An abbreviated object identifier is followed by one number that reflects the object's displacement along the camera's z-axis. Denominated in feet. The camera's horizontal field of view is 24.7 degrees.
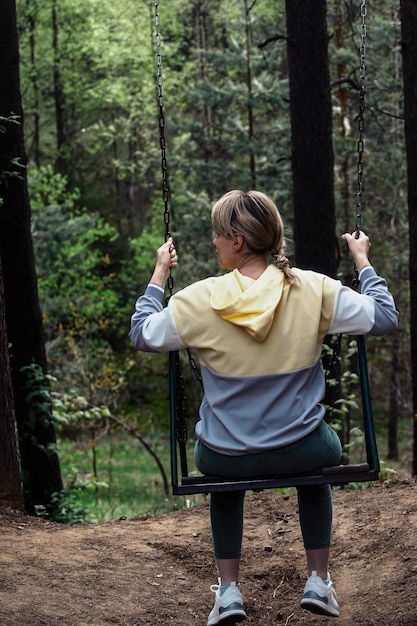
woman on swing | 11.16
